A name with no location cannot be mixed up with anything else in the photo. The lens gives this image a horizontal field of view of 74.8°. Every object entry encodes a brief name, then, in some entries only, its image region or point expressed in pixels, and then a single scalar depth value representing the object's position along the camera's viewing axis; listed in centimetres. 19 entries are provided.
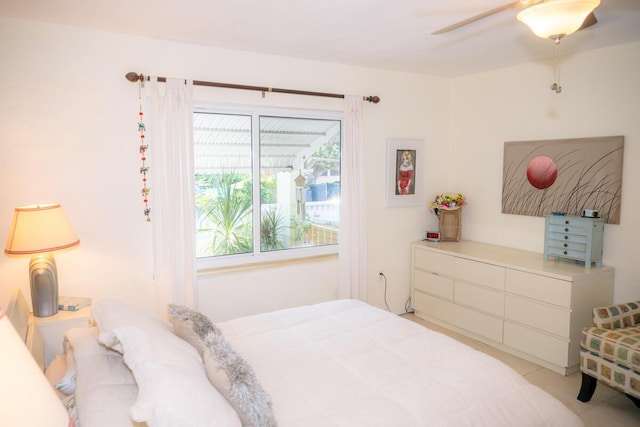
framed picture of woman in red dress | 421
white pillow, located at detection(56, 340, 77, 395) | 176
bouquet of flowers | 430
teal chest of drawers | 320
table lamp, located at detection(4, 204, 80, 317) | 238
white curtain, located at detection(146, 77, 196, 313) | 306
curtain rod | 293
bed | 144
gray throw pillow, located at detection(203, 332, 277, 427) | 151
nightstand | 244
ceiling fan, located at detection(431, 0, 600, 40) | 160
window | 345
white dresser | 316
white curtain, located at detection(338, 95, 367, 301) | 385
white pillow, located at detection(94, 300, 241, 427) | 130
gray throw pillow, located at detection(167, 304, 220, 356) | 196
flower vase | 434
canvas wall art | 333
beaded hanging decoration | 301
